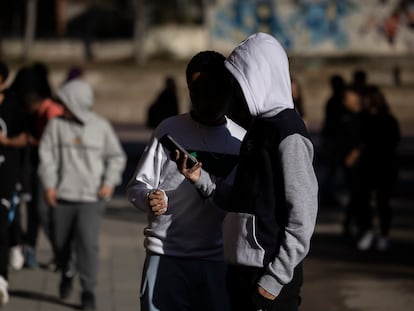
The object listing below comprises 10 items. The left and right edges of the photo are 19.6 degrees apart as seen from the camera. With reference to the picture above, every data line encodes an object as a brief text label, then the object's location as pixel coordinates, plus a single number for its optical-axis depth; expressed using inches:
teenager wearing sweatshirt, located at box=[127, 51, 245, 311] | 210.7
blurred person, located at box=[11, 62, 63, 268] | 420.5
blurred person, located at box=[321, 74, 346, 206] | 627.5
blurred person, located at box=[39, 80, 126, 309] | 354.3
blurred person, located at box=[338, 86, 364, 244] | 527.5
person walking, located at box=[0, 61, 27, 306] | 344.2
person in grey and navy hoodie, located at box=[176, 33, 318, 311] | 181.3
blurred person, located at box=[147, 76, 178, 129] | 703.7
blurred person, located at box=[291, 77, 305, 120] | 470.7
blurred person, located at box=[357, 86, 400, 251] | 508.4
